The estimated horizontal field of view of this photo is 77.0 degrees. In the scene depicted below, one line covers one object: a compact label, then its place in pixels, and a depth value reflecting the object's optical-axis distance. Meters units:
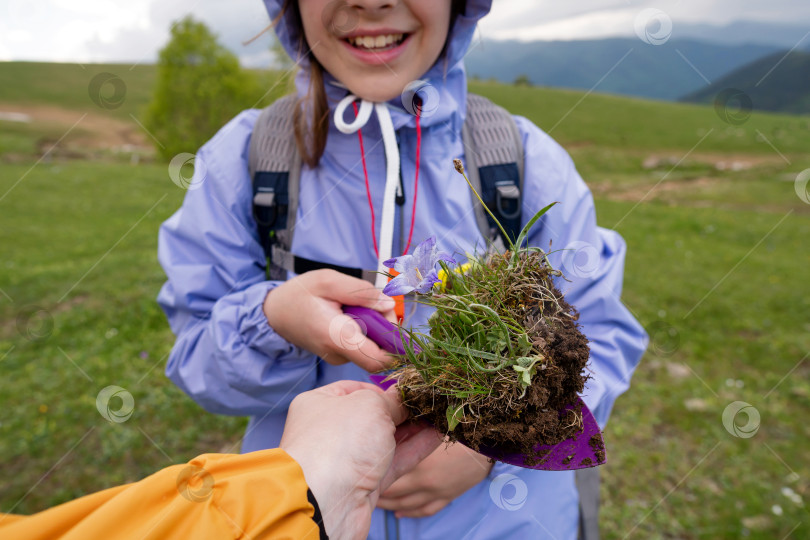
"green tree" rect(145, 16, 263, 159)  23.91
